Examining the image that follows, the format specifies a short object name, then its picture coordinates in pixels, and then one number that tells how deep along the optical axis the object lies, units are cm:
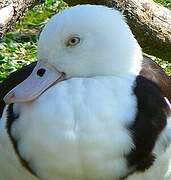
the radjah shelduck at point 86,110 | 223
